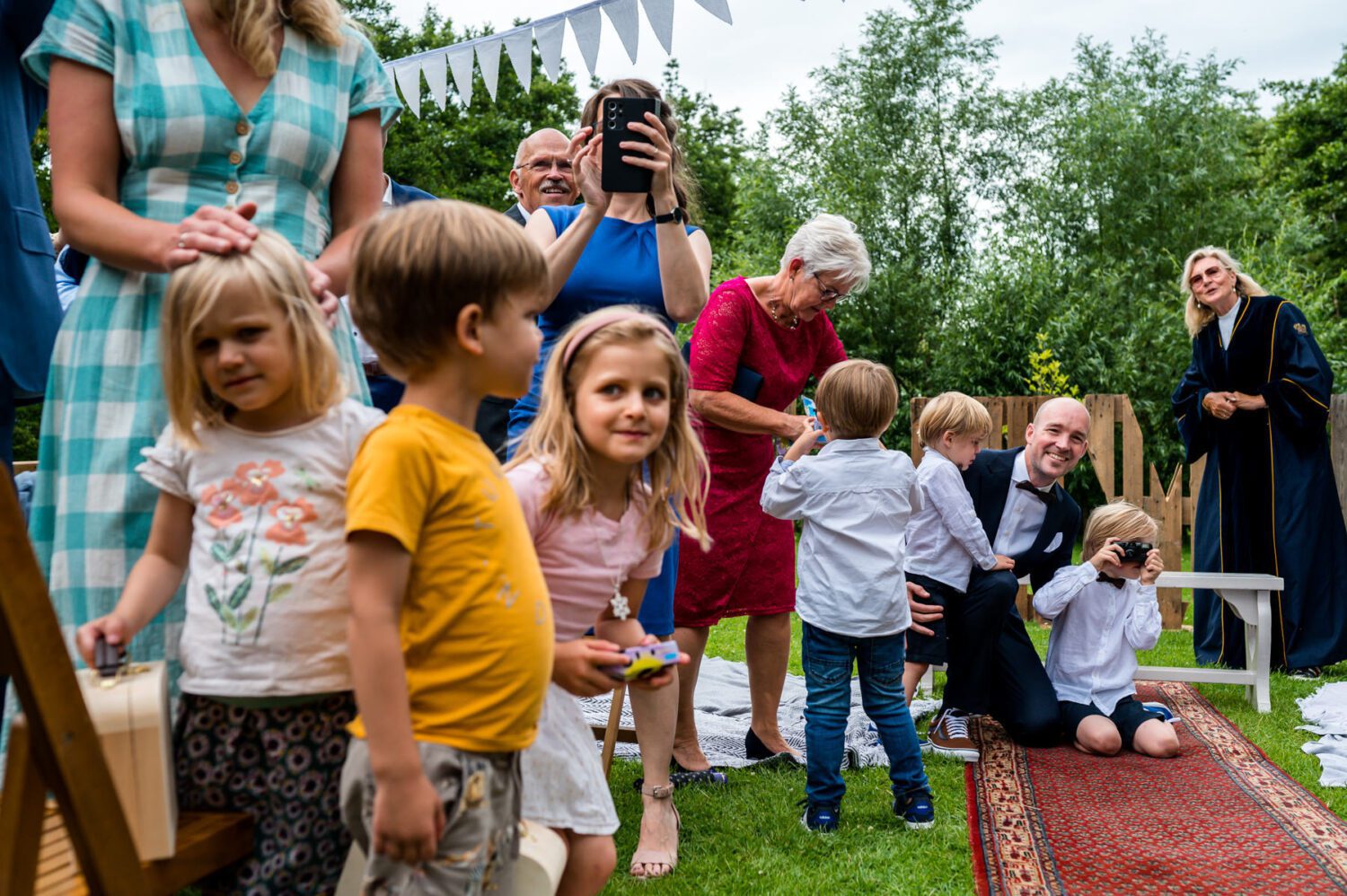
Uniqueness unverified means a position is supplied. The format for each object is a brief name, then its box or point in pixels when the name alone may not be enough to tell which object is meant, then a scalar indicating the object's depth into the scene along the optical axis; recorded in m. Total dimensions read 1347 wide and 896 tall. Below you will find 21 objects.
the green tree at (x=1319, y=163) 25.70
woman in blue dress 2.97
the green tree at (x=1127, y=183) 18.20
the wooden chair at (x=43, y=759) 1.35
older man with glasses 4.48
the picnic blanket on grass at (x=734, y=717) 4.42
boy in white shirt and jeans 3.55
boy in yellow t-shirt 1.44
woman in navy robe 6.35
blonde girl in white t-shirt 1.61
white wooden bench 5.44
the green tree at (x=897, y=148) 19.28
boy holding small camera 4.83
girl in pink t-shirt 1.98
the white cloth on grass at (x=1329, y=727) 4.22
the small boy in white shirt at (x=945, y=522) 4.64
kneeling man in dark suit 4.75
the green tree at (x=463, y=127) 23.22
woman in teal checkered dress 1.80
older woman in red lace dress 3.83
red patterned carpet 3.18
